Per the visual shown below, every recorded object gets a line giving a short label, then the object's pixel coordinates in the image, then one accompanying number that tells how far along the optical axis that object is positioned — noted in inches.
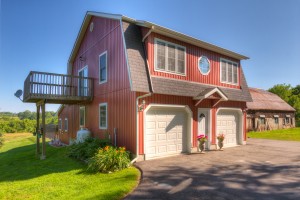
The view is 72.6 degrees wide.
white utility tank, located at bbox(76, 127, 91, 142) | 494.2
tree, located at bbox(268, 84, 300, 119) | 1541.6
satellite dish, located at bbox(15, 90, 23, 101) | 474.6
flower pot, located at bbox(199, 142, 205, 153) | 424.2
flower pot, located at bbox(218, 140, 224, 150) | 466.3
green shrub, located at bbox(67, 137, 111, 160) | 376.2
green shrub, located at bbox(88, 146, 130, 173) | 304.8
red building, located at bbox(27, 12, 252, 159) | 363.9
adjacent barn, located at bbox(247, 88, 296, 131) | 993.7
